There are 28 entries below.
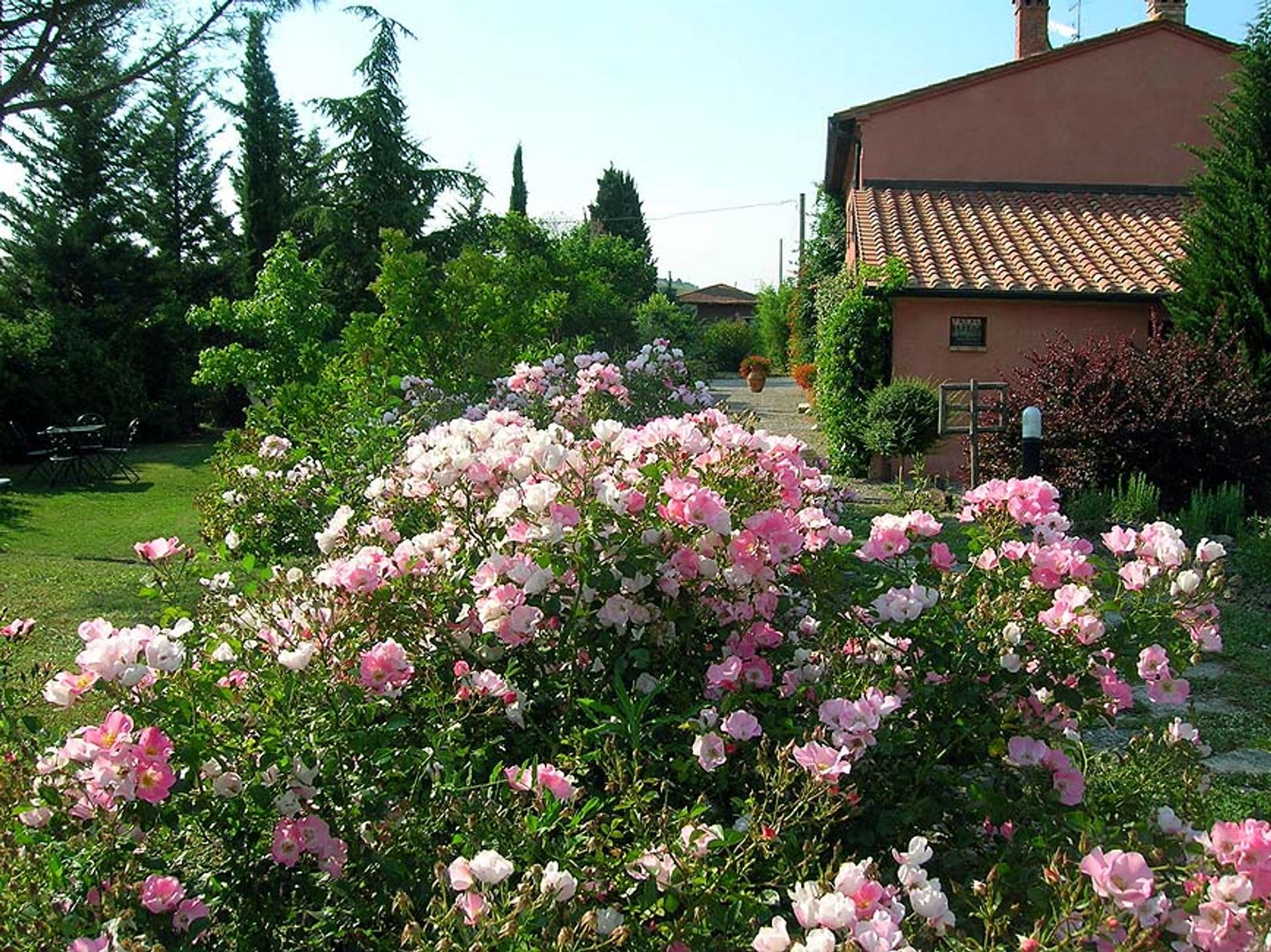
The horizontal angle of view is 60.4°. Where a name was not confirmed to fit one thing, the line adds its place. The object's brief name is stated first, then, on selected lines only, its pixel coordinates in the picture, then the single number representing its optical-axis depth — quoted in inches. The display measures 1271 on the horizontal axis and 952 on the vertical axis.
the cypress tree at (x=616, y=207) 1916.8
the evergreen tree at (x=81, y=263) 780.0
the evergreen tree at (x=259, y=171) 991.6
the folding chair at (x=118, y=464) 629.3
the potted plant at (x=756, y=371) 1077.8
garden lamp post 319.9
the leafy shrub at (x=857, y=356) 530.3
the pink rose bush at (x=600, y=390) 248.4
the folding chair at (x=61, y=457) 599.2
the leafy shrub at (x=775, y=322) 1374.3
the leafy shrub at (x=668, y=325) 1253.1
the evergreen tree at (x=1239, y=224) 440.8
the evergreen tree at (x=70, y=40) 344.5
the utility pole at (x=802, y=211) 1622.4
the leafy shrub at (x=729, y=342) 1584.6
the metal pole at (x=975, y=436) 422.3
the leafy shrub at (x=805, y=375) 856.9
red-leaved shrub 382.3
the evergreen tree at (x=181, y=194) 901.8
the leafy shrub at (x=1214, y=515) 335.3
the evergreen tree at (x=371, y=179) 837.2
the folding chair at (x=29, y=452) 602.6
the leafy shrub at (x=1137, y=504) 351.6
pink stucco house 605.6
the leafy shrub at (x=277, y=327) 466.3
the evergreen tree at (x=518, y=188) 1595.7
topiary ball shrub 488.4
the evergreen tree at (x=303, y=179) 938.7
